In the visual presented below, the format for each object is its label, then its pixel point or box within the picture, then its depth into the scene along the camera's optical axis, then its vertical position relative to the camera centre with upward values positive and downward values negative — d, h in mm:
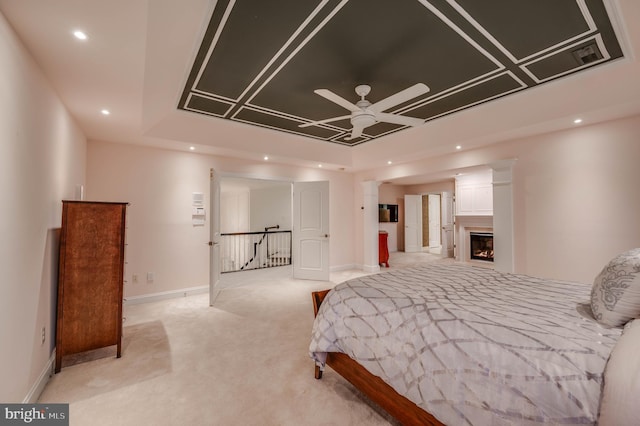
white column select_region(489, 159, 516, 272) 4121 +95
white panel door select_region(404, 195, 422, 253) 9219 -64
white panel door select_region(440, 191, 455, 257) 8273 -130
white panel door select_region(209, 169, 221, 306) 4045 -261
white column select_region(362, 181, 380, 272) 6281 -161
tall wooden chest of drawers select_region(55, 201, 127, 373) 2373 -524
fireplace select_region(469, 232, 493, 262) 6379 -616
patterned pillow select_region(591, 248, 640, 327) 1272 -364
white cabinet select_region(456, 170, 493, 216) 6152 +610
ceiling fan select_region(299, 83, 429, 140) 2336 +1100
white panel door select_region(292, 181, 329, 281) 5648 -127
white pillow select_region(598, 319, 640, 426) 876 -564
